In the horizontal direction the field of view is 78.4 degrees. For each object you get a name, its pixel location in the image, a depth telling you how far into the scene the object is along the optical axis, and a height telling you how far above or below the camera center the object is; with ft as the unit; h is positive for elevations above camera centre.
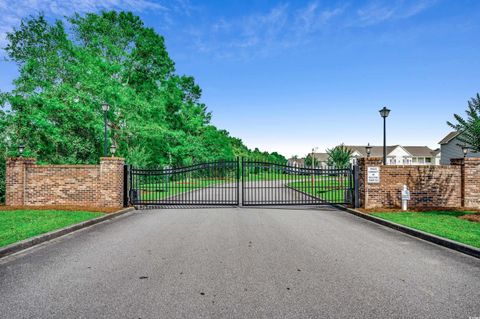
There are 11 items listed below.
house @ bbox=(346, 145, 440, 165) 254.47 +8.74
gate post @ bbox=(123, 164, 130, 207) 42.29 -2.87
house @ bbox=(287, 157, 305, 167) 437.83 +7.03
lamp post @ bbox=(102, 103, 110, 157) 44.70 +9.00
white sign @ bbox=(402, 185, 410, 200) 36.94 -3.76
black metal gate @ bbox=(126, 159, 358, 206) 41.75 -2.50
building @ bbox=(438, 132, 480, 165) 115.34 +5.35
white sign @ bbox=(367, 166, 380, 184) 39.68 -1.32
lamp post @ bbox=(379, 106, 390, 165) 48.62 +8.31
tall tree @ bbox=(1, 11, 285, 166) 68.95 +19.27
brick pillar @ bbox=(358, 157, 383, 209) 39.83 -1.74
